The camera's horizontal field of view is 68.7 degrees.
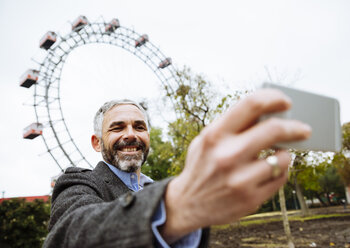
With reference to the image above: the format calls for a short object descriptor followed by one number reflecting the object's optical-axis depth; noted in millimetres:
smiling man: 565
